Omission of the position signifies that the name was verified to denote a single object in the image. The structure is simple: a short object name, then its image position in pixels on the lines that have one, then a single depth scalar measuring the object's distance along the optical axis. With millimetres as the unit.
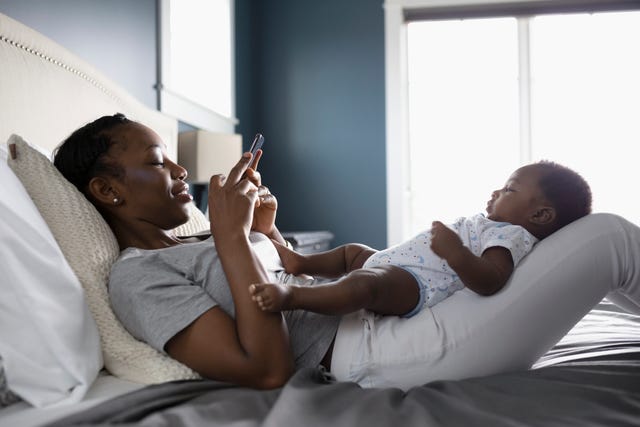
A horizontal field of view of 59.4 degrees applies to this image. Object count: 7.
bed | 787
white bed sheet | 793
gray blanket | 764
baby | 1035
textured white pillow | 978
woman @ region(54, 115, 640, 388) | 956
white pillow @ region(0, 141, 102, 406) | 861
